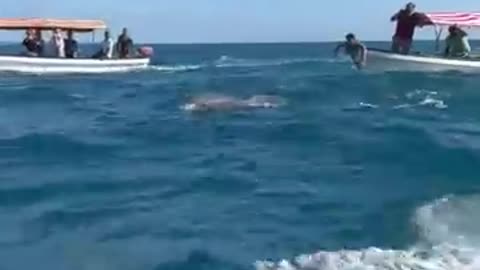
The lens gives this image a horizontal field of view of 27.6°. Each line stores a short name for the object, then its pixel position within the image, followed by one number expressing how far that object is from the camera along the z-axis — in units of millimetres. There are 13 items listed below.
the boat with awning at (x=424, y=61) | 34344
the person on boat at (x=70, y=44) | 42628
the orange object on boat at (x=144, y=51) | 47153
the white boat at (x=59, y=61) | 40312
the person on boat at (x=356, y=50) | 36250
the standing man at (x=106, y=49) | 43656
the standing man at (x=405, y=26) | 35159
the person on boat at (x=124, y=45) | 45531
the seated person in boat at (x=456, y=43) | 35091
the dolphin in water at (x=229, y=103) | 25797
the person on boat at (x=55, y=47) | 41172
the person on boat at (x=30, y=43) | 41562
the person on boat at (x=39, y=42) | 41375
